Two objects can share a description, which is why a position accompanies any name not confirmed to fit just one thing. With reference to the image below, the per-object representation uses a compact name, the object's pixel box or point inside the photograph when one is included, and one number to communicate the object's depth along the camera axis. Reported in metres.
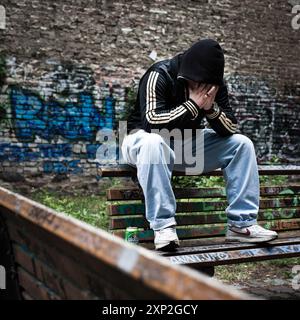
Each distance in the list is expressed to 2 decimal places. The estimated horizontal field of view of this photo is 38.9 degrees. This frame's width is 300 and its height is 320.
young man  2.46
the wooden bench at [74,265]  0.74
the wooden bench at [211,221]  2.46
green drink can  2.82
